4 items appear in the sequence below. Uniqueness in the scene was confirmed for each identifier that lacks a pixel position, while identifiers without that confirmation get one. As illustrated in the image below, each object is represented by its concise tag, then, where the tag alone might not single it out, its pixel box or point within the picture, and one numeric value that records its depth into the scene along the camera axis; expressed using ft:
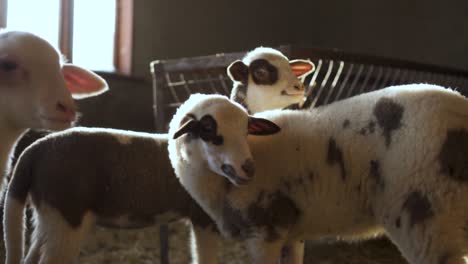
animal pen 7.22
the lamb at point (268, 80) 6.76
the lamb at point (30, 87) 4.66
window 10.96
